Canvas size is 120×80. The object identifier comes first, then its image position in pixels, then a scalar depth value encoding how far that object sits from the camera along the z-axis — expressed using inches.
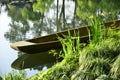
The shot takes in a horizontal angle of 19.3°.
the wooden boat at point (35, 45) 311.6
